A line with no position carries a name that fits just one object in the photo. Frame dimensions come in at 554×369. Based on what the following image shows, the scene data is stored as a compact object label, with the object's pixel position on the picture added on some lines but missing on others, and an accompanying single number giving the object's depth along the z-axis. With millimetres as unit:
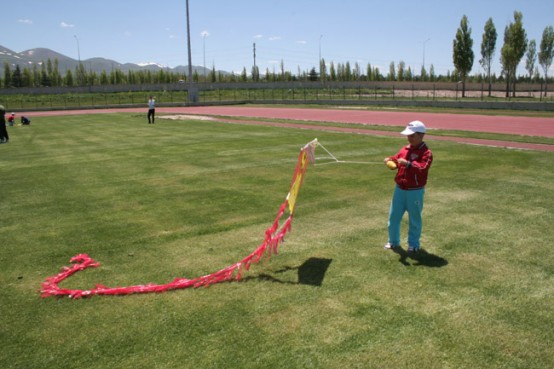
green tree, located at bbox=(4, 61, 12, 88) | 95688
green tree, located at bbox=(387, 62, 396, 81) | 106112
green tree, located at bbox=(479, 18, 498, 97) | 70000
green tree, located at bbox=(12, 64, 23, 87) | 96375
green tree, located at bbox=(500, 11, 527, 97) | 61000
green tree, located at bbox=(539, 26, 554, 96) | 71875
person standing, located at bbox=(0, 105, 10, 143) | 20516
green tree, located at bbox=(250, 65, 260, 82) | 110412
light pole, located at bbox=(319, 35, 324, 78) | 111750
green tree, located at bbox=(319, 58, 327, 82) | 111462
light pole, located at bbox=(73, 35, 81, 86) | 107312
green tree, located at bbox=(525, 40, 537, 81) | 76875
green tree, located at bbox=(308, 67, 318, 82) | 107312
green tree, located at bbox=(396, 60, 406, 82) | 104562
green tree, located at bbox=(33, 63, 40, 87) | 100938
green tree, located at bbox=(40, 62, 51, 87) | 100188
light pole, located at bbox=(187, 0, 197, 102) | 54831
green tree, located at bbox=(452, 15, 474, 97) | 65750
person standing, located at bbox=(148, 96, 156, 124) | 28672
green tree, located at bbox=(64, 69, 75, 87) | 102194
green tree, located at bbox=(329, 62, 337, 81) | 113062
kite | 5270
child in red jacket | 6047
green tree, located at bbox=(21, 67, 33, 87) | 98606
